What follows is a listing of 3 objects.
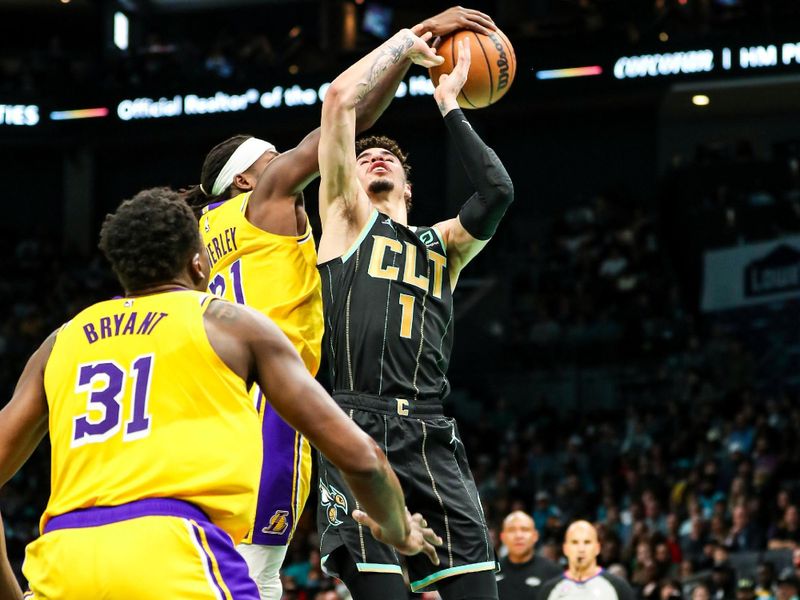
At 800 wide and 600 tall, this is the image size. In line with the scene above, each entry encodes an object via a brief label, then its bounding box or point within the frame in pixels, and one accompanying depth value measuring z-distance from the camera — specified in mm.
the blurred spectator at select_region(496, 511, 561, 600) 9195
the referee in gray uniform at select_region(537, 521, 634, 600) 9023
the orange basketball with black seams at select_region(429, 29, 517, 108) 5648
